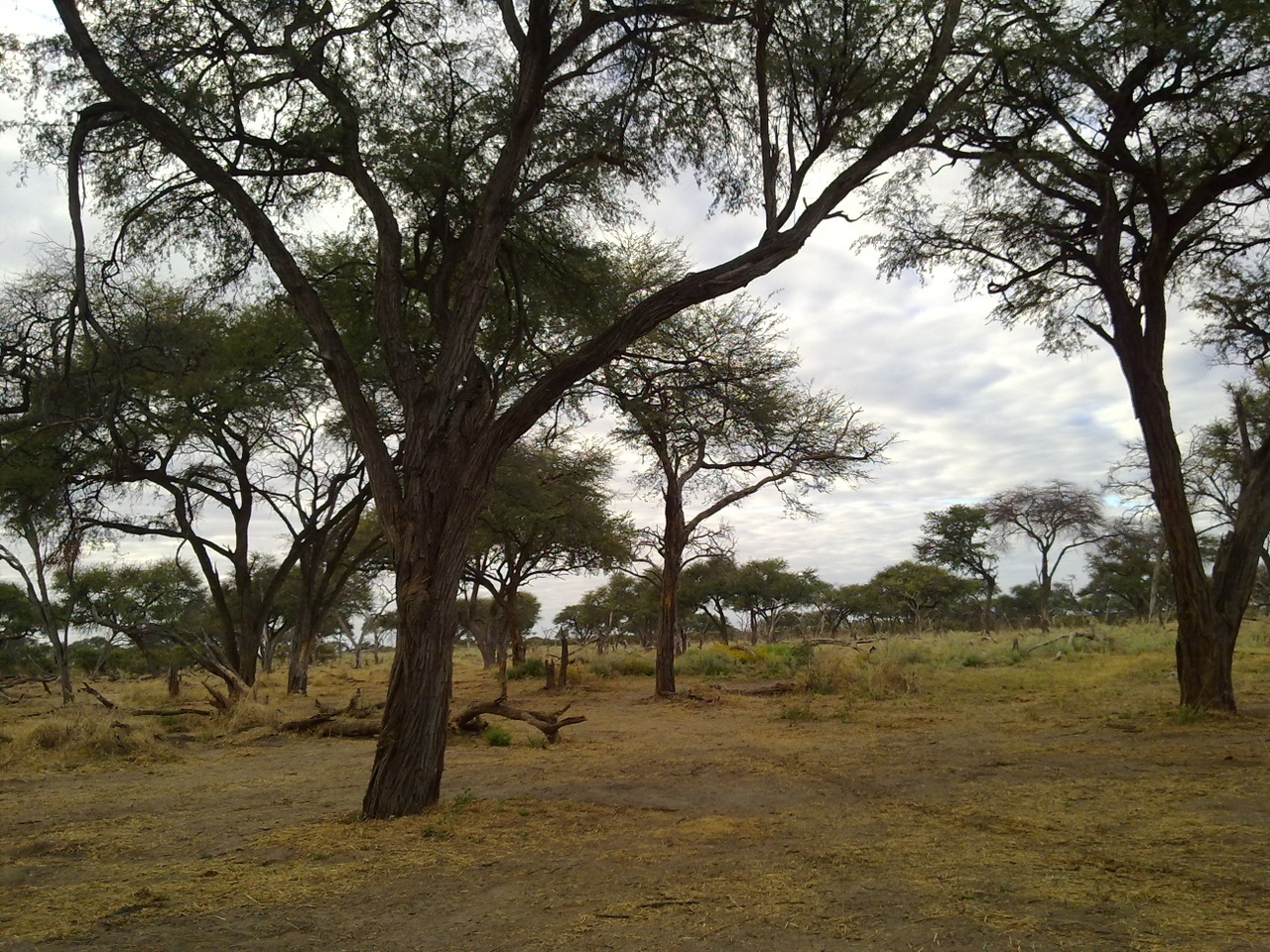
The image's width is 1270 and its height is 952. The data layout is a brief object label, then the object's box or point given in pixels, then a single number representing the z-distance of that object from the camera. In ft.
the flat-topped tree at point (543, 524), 60.95
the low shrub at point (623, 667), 70.28
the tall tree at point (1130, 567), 103.76
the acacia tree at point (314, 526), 53.72
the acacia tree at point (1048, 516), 100.68
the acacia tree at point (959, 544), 115.34
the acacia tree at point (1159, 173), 26.91
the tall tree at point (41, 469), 27.02
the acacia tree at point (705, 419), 34.86
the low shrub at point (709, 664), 66.33
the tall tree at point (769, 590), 120.06
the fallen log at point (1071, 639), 66.28
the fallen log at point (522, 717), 28.02
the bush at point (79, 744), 28.32
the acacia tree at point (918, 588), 122.11
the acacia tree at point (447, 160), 17.89
